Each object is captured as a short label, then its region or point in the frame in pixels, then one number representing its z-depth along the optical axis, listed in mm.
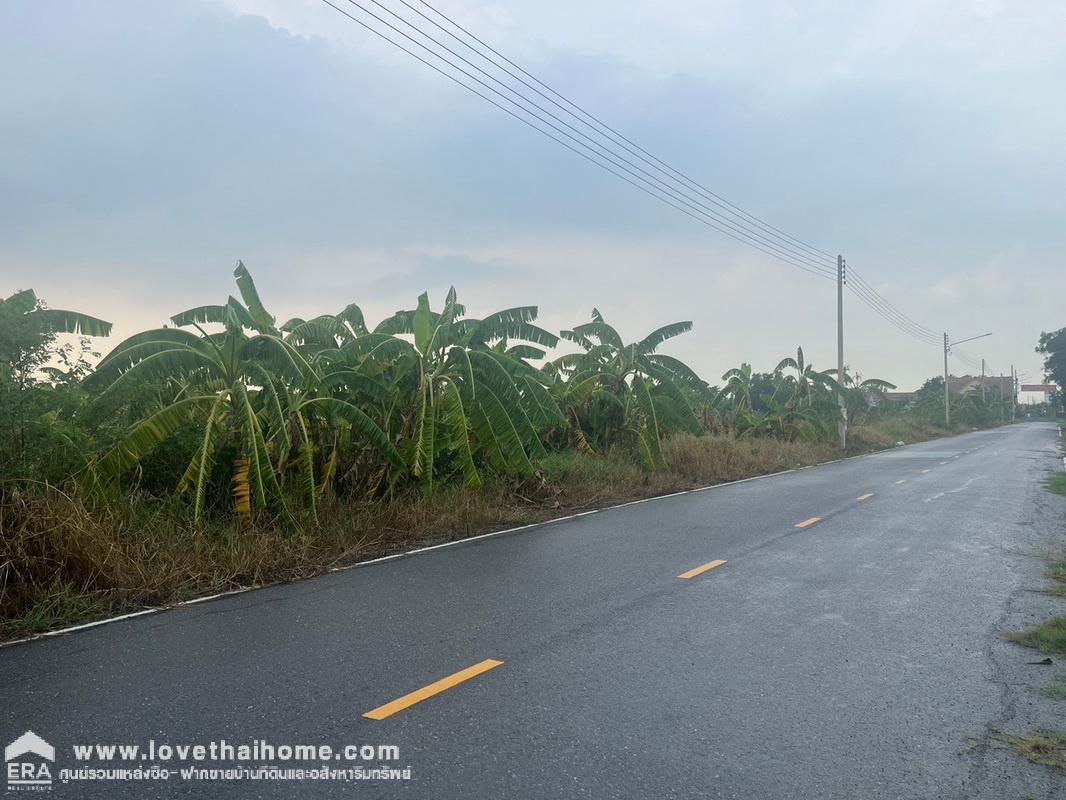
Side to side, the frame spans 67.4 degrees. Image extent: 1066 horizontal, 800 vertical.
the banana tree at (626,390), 18703
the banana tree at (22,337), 8188
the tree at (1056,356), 113812
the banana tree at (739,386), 32875
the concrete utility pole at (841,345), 35344
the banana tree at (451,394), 12336
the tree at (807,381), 33625
